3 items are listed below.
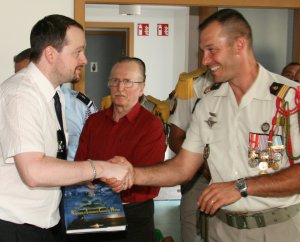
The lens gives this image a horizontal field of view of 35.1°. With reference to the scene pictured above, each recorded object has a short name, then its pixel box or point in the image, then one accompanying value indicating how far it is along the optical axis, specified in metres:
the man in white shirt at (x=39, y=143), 1.82
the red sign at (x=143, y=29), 9.05
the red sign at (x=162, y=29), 9.16
